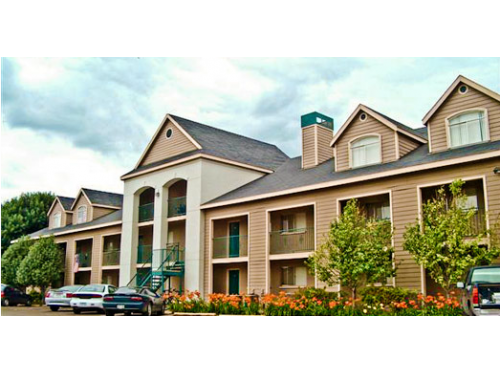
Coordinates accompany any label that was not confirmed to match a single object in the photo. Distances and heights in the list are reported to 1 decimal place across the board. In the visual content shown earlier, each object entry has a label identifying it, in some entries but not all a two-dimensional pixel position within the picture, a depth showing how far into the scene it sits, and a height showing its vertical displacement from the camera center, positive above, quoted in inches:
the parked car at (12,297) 1357.7 -11.6
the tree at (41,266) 1517.0 +70.9
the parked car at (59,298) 1075.3 -11.3
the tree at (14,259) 1615.4 +96.9
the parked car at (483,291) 544.1 +1.0
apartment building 799.1 +172.1
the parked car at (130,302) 860.6 -15.2
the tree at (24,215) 2106.3 +299.1
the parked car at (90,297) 972.6 -8.5
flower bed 672.4 -18.0
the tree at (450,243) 674.2 +60.7
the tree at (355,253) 781.9 +55.7
